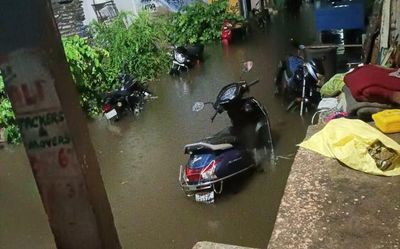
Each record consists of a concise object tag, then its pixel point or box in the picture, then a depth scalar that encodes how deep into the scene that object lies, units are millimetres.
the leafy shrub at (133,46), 10195
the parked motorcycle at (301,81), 6496
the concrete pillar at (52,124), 1423
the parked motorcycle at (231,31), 12891
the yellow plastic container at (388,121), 3318
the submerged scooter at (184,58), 10531
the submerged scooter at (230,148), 4957
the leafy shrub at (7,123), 7801
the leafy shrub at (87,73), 8633
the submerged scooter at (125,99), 8117
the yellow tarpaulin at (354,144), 2916
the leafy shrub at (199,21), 12852
